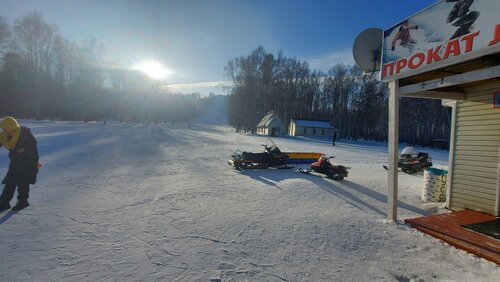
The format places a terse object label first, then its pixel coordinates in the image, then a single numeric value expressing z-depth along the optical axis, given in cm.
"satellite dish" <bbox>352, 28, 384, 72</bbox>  574
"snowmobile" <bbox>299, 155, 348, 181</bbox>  820
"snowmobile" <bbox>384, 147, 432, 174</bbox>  1048
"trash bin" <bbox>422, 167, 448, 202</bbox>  619
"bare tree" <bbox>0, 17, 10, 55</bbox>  2816
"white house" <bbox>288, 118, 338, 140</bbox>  4262
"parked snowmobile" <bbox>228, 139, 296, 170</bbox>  997
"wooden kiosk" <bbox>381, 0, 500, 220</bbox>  338
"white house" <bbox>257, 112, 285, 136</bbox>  3888
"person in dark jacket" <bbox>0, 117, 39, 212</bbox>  466
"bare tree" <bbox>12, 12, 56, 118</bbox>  3062
